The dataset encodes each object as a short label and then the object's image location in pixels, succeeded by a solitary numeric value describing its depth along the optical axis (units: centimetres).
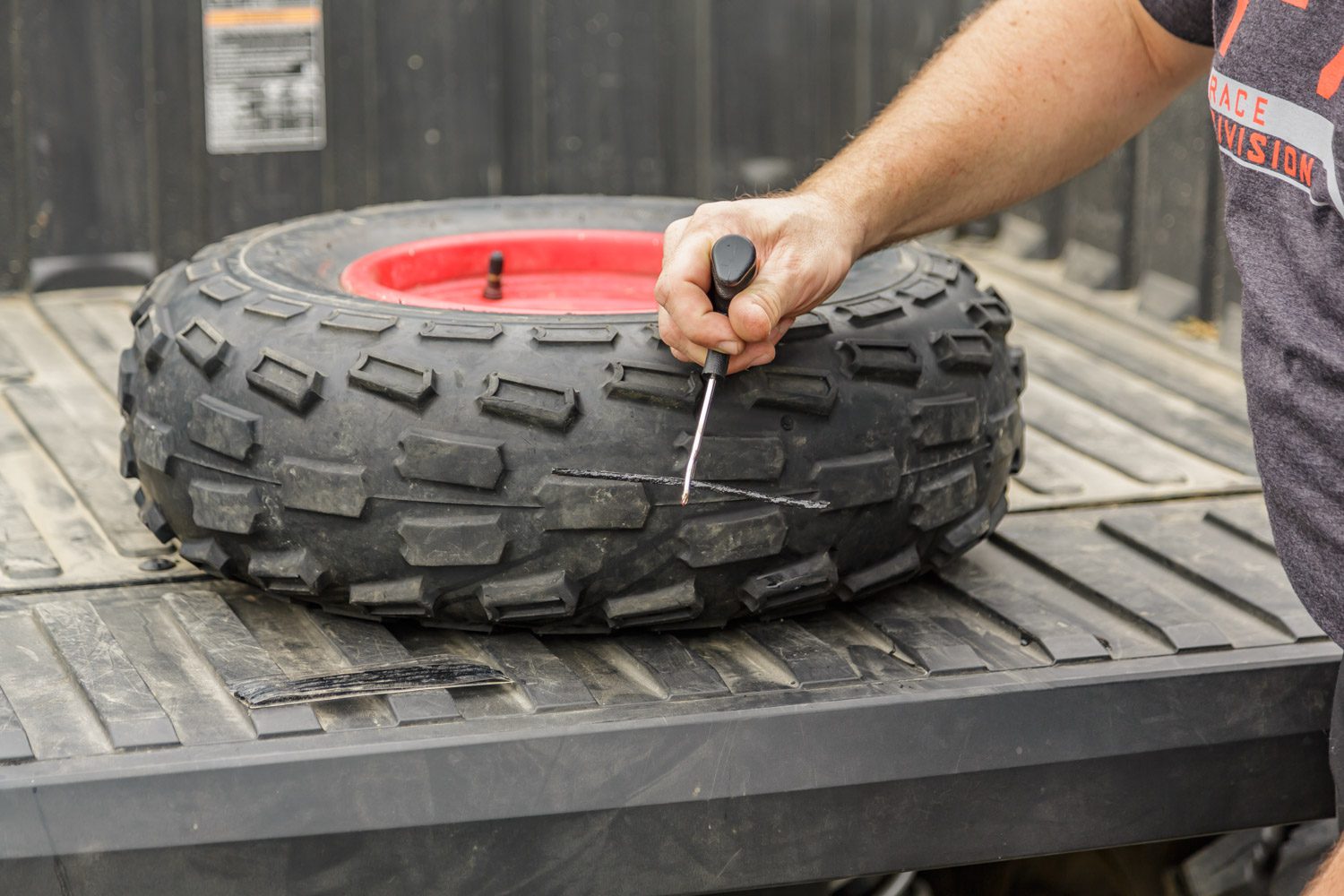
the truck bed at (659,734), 171
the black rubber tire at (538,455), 181
